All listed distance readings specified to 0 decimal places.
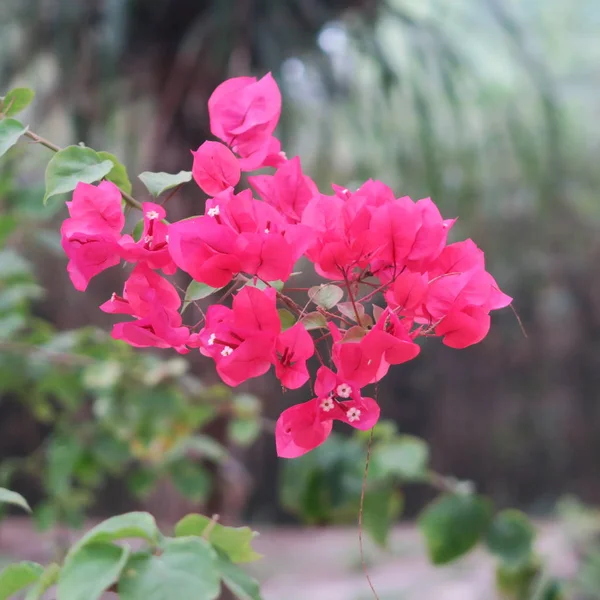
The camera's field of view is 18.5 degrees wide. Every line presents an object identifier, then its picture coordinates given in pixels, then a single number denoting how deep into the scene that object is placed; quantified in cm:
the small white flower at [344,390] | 114
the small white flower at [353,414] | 114
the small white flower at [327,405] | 114
